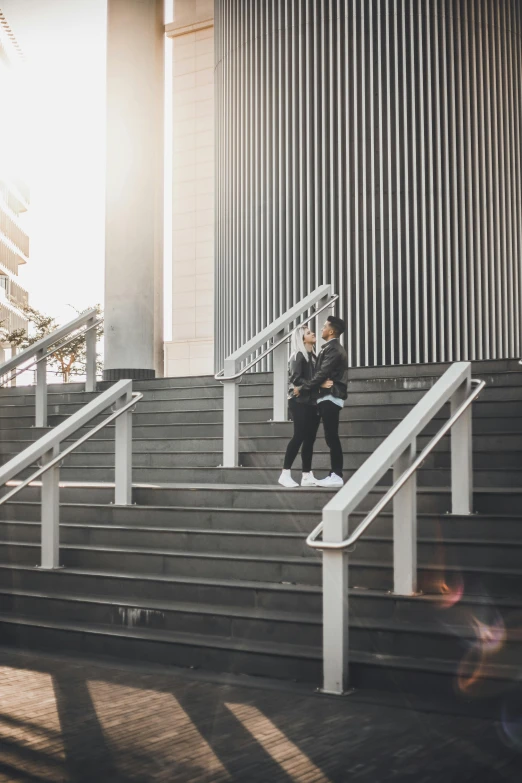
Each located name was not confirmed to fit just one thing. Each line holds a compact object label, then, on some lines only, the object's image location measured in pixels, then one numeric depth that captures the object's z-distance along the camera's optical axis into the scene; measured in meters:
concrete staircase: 5.78
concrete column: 15.47
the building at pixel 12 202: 76.44
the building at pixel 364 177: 14.06
